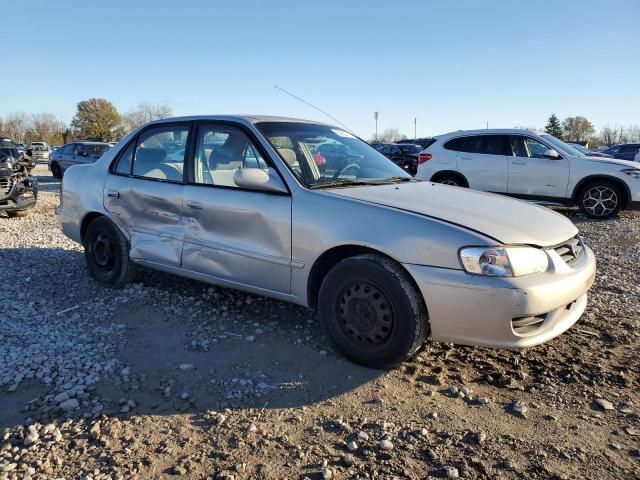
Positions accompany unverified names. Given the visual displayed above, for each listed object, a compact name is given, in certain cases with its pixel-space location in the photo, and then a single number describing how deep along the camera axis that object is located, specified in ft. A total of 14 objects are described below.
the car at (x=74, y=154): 59.11
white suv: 31.17
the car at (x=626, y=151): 69.06
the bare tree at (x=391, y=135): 305.94
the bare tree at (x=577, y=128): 246.88
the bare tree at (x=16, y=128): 221.46
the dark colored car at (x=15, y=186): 30.19
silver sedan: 9.72
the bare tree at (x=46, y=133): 216.13
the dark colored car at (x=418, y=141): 100.22
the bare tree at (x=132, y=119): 219.73
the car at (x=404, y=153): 62.44
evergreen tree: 221.25
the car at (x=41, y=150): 132.77
